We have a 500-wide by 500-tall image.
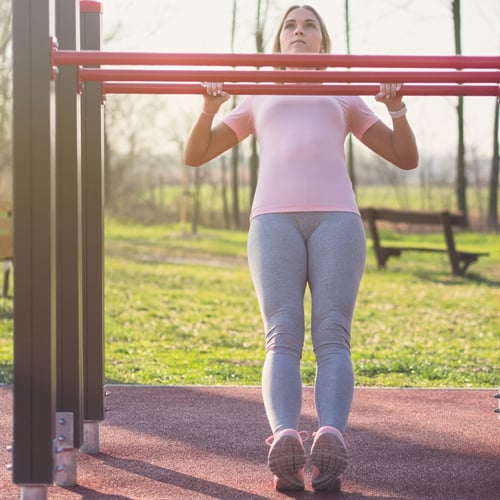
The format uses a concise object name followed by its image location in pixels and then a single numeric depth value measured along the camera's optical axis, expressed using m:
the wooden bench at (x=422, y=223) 14.27
